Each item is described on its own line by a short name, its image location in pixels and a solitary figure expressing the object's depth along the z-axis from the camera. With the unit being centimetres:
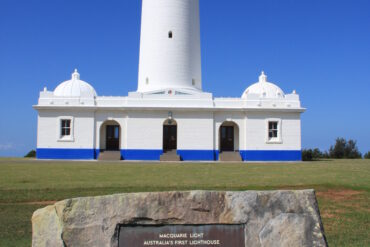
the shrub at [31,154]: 4088
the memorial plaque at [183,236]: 475
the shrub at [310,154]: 3743
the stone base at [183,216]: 482
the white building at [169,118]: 3198
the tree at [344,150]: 4503
